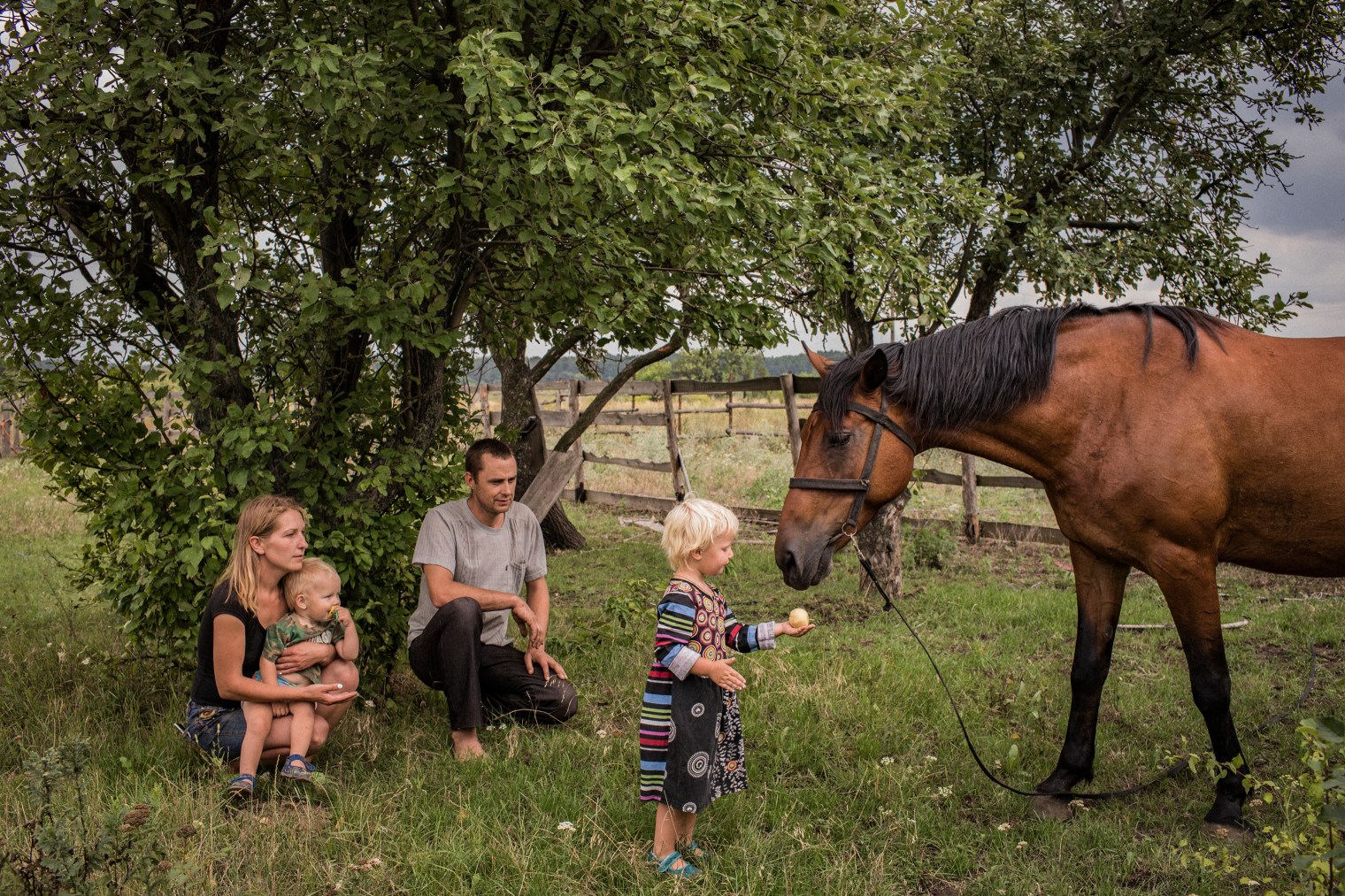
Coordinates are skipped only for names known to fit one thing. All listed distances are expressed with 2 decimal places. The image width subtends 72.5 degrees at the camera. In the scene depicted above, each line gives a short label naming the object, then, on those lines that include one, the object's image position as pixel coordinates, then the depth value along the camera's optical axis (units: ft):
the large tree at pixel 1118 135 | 21.80
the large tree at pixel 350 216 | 11.94
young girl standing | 9.43
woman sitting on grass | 11.56
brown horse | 11.29
